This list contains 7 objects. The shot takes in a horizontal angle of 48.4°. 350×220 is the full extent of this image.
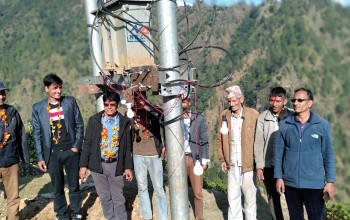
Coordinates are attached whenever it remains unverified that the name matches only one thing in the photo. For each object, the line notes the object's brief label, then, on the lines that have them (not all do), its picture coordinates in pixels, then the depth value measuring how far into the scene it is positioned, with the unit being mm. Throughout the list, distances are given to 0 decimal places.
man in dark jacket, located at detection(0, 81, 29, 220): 4766
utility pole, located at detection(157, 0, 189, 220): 2852
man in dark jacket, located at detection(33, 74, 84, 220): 4770
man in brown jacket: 4816
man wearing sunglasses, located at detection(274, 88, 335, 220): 3902
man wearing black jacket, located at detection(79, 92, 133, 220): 4574
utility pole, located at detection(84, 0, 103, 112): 4774
